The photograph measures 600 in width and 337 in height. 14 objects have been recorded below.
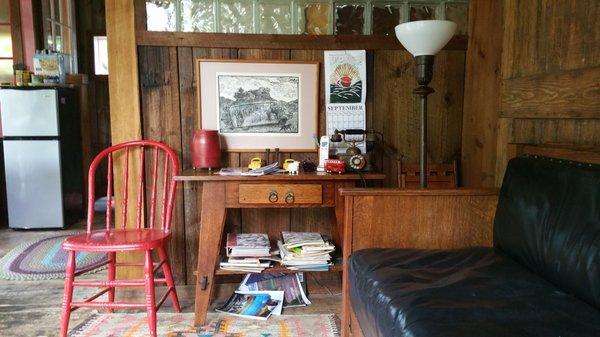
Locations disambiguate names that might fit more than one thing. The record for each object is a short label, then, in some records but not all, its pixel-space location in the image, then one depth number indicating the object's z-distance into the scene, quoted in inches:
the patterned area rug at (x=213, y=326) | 74.4
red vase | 82.3
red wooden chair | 68.7
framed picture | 88.7
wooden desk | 77.1
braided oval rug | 102.6
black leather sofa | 41.4
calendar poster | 90.1
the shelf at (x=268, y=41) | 86.6
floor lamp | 70.3
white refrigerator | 142.2
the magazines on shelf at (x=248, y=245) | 79.7
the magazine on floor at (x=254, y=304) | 81.4
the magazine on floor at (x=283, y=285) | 87.5
